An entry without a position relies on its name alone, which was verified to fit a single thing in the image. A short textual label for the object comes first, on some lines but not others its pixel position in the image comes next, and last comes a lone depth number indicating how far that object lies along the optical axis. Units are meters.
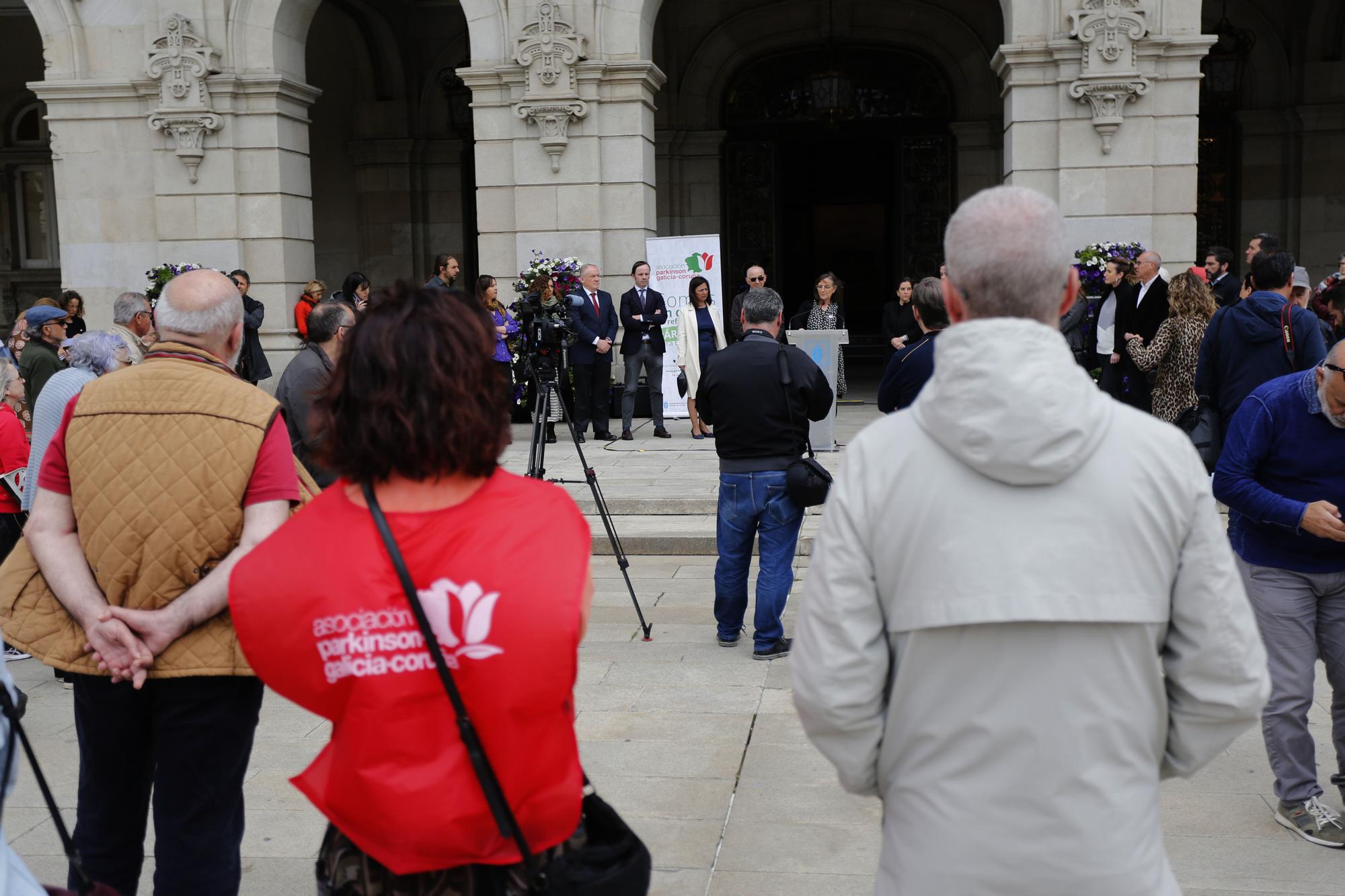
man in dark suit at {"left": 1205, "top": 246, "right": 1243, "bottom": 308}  12.47
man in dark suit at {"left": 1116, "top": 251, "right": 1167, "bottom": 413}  11.42
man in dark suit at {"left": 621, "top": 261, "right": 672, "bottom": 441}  14.41
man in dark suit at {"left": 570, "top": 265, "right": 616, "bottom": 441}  14.17
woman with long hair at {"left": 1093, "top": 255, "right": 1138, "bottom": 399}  12.27
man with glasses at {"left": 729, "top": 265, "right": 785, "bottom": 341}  14.06
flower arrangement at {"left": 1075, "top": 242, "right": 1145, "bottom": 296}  13.47
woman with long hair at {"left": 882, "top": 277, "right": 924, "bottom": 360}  15.76
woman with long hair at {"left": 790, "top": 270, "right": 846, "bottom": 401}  14.57
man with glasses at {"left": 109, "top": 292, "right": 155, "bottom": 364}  7.00
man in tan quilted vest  3.17
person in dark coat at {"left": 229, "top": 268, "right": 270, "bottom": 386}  14.41
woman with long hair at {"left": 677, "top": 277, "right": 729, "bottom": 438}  14.21
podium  12.91
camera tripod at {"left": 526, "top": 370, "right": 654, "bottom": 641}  7.30
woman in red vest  2.19
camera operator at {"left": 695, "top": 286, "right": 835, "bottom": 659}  6.74
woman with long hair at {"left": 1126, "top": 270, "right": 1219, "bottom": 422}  9.45
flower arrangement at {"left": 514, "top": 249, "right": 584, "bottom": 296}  14.34
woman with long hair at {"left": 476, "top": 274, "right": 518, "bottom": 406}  13.34
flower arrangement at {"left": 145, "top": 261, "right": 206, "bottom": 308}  15.19
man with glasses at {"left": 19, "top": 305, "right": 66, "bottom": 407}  8.44
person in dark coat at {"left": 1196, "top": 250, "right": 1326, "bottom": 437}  7.43
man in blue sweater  4.31
